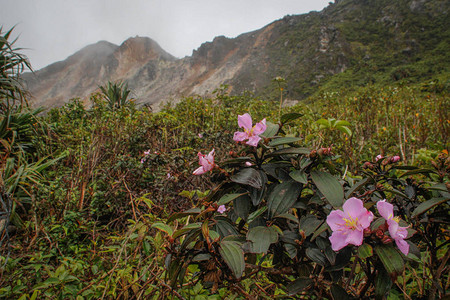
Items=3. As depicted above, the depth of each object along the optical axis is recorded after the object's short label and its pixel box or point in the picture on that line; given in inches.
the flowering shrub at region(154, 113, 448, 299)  19.1
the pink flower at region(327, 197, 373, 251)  18.7
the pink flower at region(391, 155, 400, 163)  27.0
